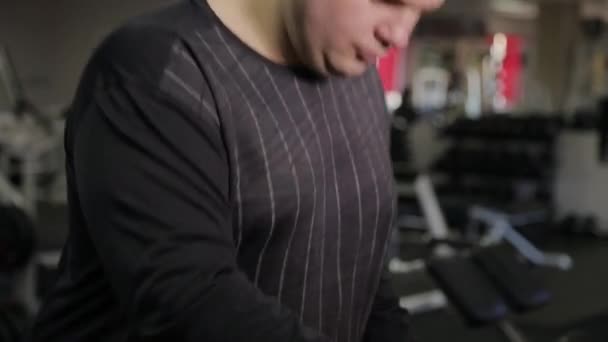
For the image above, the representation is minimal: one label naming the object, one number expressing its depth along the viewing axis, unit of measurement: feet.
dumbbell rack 19.80
